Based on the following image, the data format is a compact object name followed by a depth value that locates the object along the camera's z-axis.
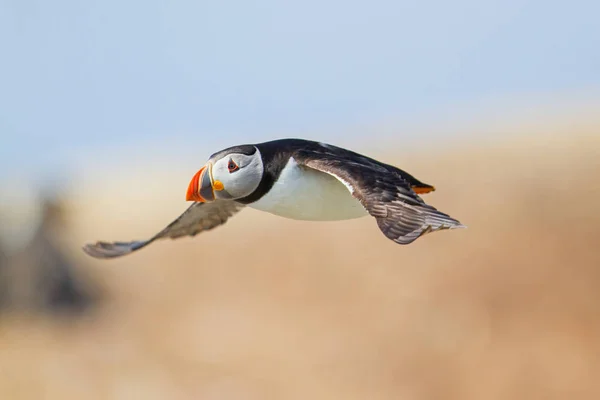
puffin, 8.45
